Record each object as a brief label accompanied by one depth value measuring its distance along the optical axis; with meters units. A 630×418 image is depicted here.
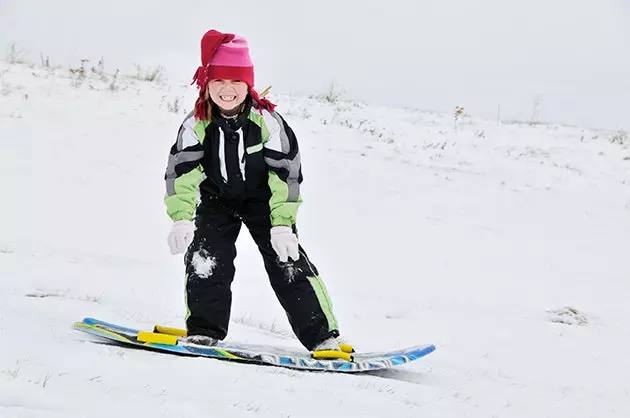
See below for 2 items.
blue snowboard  7.20
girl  7.99
